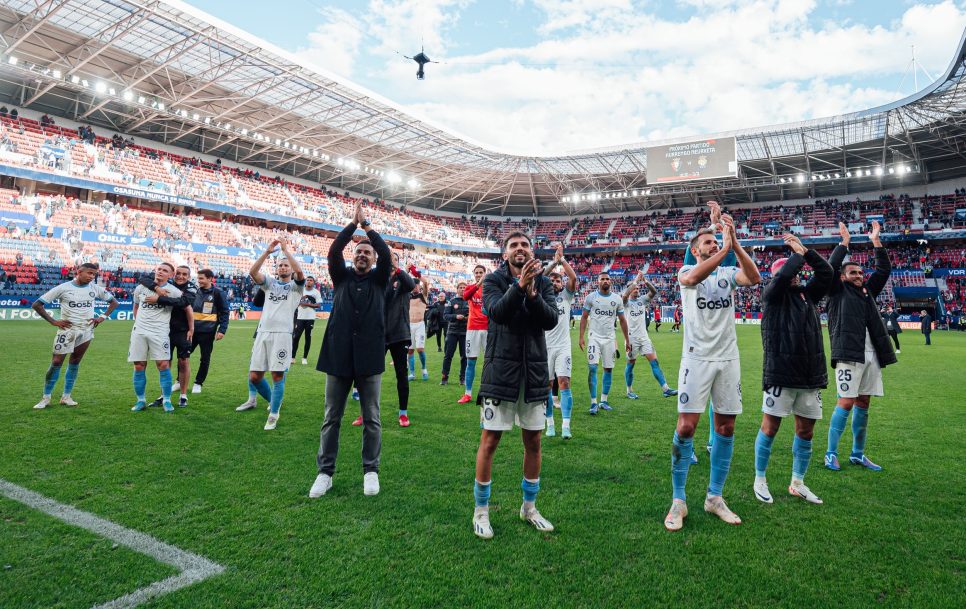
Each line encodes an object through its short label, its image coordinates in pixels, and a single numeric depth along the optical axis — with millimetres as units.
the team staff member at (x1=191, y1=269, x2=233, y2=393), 7741
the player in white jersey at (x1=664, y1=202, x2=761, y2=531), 3670
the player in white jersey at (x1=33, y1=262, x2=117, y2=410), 6535
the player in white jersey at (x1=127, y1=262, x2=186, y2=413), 6547
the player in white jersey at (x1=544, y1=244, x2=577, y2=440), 5941
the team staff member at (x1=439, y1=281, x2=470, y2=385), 9844
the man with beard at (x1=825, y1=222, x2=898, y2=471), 4836
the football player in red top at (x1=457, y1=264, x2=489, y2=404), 8070
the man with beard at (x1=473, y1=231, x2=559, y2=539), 3350
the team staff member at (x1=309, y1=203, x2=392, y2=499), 4176
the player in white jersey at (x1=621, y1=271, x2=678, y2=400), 8606
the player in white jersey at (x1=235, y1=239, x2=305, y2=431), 6125
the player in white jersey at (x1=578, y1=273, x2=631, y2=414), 7395
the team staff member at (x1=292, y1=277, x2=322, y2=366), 9469
